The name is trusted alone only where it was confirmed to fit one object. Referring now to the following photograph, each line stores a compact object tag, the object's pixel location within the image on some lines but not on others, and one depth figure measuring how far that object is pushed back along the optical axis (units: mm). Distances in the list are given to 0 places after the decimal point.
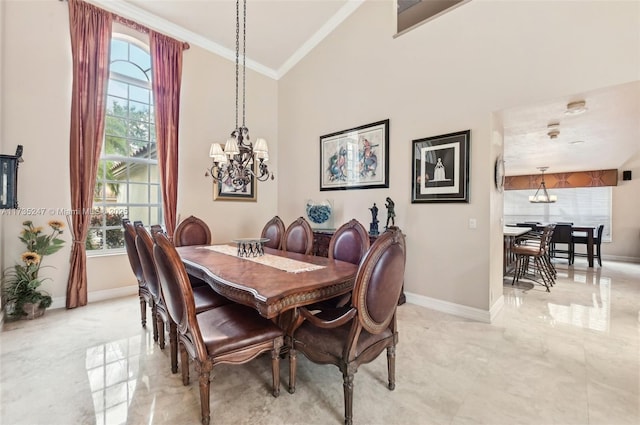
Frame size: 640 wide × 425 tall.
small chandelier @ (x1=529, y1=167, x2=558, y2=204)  7691
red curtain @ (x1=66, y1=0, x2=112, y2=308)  3428
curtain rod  3711
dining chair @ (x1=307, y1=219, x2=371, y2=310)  2457
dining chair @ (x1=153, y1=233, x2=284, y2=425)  1532
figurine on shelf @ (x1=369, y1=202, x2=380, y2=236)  3840
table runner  2160
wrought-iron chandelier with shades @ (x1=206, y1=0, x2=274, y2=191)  2816
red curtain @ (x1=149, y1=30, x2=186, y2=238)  4059
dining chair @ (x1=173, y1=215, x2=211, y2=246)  3576
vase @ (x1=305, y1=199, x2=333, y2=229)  4547
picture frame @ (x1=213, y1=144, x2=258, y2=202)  4793
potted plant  3100
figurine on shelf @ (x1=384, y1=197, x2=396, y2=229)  3754
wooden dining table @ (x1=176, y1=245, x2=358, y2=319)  1593
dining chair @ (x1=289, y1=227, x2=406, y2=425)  1527
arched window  3885
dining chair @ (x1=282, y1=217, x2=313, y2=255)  3062
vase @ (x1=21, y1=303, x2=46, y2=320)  3086
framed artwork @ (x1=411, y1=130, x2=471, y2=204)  3244
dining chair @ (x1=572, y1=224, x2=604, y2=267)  5973
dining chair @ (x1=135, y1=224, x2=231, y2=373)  2000
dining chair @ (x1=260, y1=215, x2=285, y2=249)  3411
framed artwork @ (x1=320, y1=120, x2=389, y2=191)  3990
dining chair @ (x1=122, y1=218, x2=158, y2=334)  2551
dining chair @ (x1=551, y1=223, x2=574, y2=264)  5922
